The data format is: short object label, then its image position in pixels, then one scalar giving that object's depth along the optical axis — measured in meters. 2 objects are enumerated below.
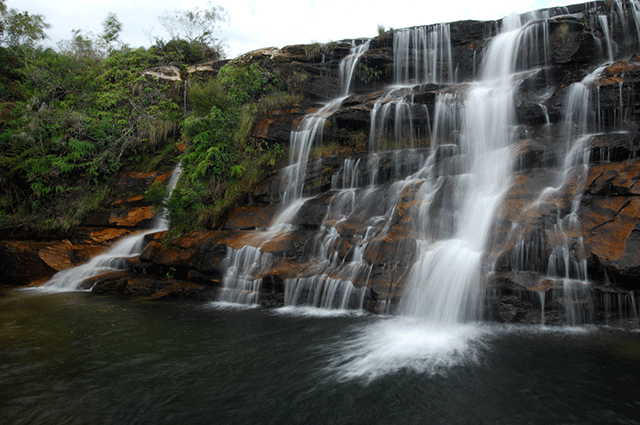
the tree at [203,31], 21.52
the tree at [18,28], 19.73
